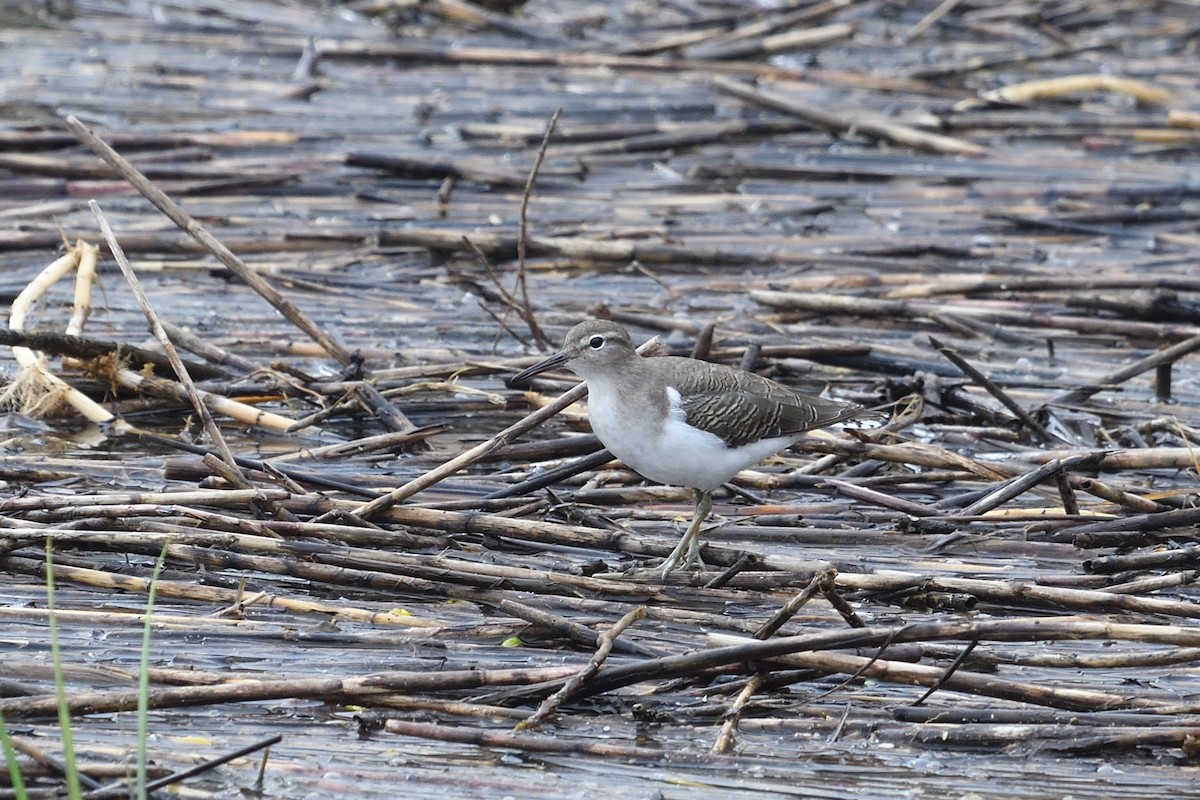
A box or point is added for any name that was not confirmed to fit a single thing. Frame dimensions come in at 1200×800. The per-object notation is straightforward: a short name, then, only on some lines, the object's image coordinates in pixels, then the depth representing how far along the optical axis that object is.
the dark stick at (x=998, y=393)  14.30
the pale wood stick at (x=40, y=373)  14.31
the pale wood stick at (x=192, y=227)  13.34
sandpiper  12.16
